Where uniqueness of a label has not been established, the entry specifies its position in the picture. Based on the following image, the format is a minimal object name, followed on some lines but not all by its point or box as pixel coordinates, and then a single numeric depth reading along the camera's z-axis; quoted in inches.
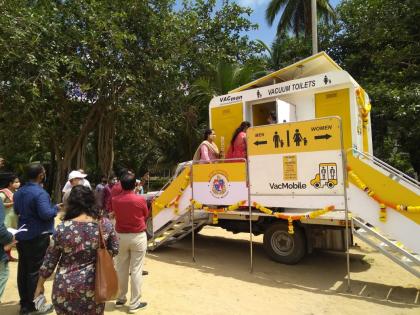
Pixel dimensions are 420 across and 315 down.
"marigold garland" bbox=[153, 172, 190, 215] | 322.7
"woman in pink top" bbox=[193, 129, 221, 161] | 317.7
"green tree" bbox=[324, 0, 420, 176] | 508.7
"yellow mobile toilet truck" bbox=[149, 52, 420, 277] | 230.2
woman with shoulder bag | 120.9
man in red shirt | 198.8
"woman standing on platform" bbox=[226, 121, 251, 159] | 297.6
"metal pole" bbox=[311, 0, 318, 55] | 463.2
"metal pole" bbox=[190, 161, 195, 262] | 314.2
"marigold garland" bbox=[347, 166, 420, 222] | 216.4
